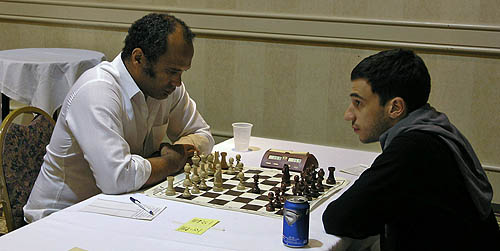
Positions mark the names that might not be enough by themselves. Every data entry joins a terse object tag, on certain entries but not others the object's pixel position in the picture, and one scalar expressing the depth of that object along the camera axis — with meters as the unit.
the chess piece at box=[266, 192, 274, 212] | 2.01
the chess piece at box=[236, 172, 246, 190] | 2.23
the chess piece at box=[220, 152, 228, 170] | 2.48
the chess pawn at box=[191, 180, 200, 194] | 2.16
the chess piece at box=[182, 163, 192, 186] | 2.15
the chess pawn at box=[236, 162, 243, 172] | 2.45
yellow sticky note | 1.80
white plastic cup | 2.77
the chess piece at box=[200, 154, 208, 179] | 2.28
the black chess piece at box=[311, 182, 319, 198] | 2.18
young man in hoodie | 1.78
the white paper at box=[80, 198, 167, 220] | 1.90
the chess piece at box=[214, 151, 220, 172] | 2.44
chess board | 2.04
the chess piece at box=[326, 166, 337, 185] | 2.34
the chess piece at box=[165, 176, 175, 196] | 2.13
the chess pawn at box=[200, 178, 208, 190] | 2.21
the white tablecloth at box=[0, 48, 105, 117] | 4.17
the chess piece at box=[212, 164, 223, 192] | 2.21
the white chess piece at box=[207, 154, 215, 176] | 2.39
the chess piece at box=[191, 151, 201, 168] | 2.34
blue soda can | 1.68
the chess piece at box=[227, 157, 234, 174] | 2.44
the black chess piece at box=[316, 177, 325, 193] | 2.24
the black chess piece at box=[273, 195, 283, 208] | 2.03
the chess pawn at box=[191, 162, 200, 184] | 2.22
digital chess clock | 2.52
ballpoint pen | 1.93
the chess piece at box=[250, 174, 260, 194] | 2.20
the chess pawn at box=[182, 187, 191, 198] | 2.10
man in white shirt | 2.23
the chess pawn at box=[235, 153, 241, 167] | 2.47
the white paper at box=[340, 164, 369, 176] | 2.51
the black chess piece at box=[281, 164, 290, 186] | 2.27
